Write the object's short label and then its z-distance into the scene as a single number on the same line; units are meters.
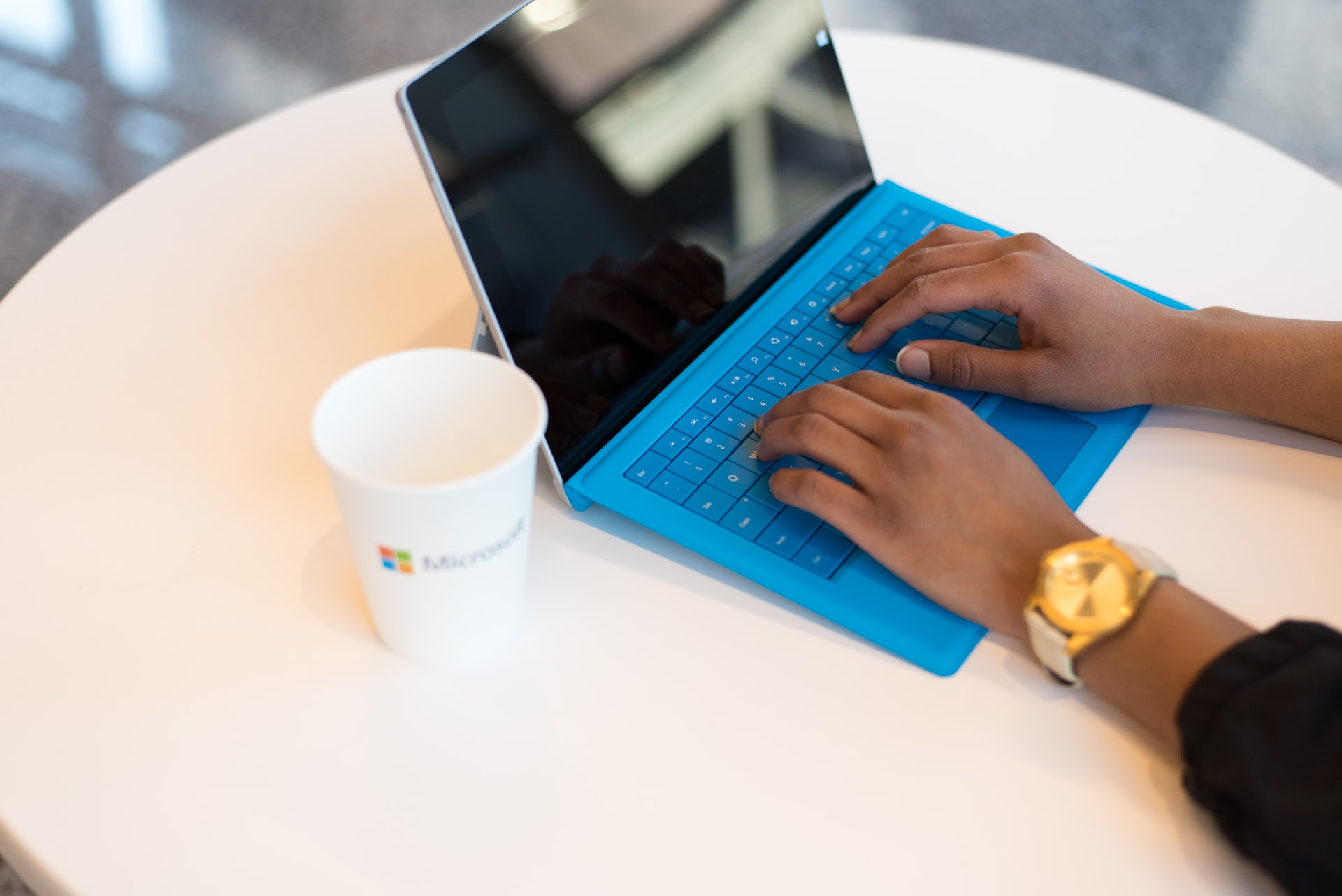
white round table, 0.53
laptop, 0.66
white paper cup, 0.50
